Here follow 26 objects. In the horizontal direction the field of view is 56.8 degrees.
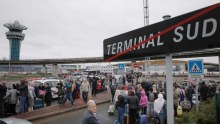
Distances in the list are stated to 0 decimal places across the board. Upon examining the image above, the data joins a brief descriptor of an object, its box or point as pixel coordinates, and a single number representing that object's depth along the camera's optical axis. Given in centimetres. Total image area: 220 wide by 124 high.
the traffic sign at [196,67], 1003
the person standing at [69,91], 1430
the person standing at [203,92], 1555
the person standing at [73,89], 1524
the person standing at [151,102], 1067
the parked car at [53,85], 1775
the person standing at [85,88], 1505
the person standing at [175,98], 1062
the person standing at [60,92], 1468
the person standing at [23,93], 1138
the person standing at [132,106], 893
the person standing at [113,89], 1463
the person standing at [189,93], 1441
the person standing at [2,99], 1055
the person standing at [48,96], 1405
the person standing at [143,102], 1038
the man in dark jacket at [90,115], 498
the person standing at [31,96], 1192
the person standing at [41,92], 1427
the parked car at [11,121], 688
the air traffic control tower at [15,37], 15438
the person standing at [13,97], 1128
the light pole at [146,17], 2303
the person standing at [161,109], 855
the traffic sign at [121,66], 1723
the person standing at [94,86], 1833
